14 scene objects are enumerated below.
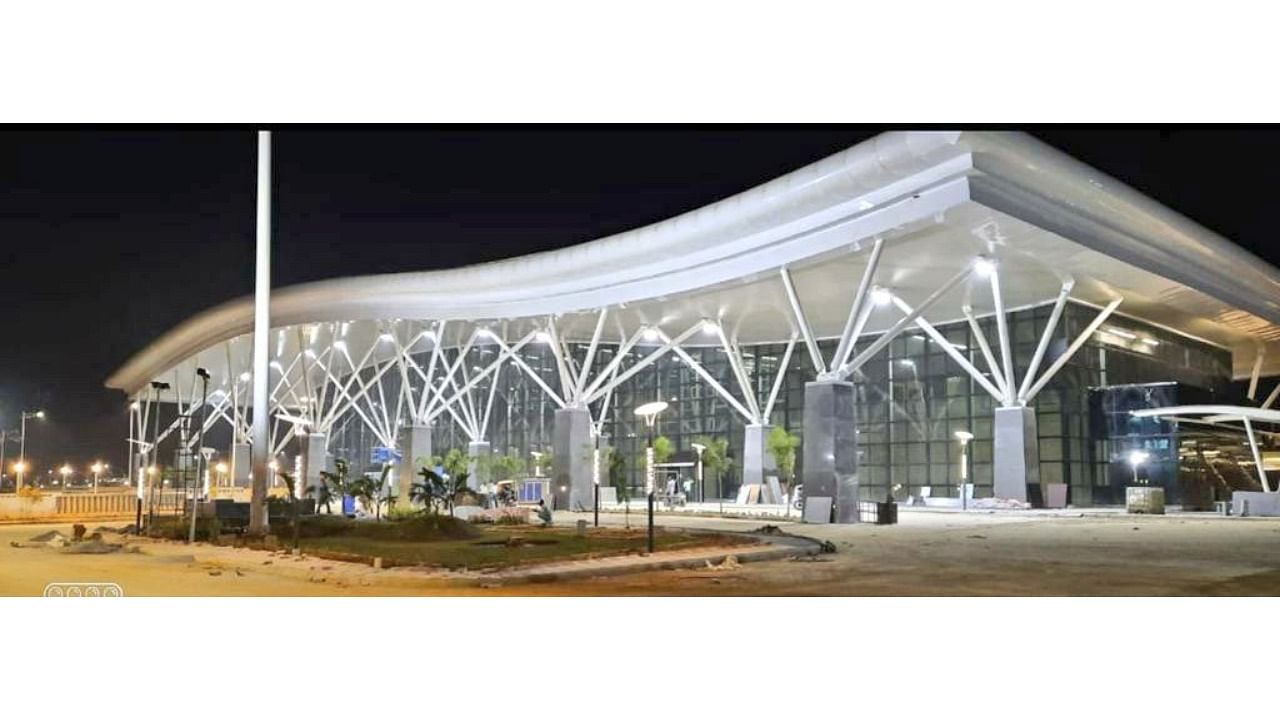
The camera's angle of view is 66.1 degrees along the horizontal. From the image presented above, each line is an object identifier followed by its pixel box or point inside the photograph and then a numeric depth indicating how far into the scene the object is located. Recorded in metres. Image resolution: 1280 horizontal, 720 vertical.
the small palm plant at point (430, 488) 23.20
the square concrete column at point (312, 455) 48.62
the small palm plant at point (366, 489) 29.73
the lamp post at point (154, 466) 23.75
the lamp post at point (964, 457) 33.45
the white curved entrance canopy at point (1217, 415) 30.83
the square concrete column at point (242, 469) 56.53
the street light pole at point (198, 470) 19.75
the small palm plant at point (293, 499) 17.69
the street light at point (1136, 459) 35.81
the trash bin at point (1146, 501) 30.48
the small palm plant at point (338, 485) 29.05
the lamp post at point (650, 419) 17.49
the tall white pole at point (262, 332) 18.28
